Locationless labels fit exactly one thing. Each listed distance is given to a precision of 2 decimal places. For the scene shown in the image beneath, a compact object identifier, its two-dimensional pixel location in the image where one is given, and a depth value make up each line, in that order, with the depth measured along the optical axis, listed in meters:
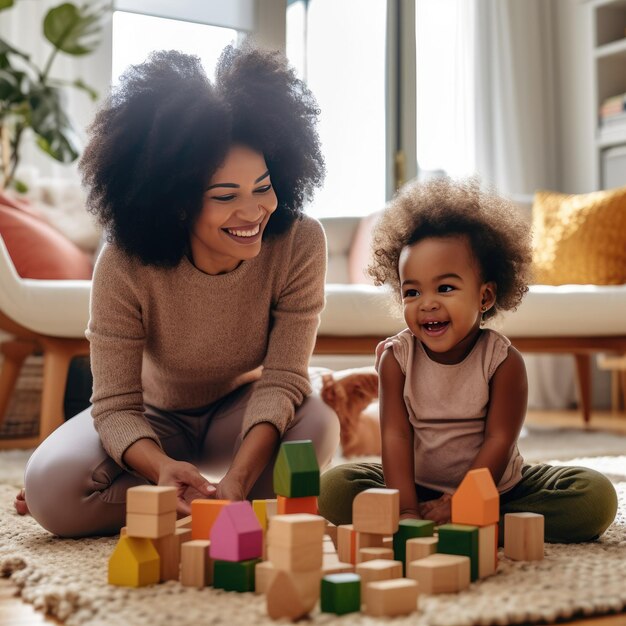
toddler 1.23
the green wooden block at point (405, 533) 1.00
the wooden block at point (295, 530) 0.81
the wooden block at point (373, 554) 0.97
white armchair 2.14
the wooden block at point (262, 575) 0.90
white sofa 2.35
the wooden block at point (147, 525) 0.93
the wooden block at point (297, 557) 0.81
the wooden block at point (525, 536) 1.07
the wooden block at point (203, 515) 0.98
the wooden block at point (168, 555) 0.98
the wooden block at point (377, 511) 0.96
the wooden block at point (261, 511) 1.02
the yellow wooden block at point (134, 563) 0.96
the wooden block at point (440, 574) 0.92
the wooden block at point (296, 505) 0.93
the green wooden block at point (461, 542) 0.97
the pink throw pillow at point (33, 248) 2.39
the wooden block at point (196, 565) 0.95
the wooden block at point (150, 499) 0.92
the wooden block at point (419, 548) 0.97
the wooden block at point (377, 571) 0.90
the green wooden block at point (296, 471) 0.92
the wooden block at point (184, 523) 1.05
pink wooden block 0.89
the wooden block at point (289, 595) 0.82
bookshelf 3.92
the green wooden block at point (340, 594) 0.84
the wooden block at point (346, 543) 1.01
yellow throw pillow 2.86
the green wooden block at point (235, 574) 0.92
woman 1.26
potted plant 2.97
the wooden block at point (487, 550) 0.99
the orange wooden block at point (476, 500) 0.97
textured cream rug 0.84
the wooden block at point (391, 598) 0.84
